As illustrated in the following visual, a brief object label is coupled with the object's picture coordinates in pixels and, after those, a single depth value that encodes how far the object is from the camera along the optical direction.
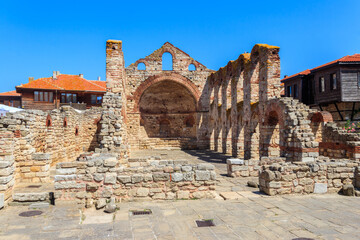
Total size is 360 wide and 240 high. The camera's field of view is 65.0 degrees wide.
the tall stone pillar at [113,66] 17.75
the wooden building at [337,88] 22.91
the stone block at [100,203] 6.19
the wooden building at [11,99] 37.50
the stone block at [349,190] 7.75
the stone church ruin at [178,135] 7.00
